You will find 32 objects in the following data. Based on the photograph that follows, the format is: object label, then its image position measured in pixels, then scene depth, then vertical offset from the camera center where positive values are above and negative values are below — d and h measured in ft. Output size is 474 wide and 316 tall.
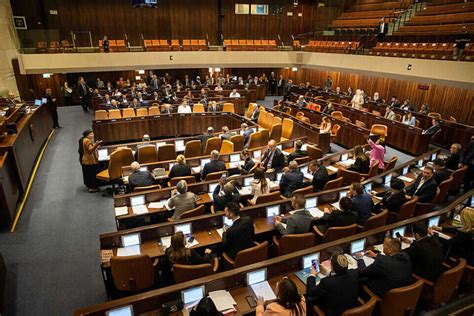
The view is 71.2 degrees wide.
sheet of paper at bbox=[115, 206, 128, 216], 16.92 -8.50
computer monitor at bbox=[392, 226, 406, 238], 14.56 -8.07
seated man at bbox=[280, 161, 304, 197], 19.19 -7.79
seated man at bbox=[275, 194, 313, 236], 14.52 -7.55
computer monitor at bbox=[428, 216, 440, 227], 15.54 -8.20
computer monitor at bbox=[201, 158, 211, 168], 24.22 -8.53
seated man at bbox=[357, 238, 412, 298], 11.19 -7.59
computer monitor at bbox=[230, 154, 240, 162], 24.84 -8.53
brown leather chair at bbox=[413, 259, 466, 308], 11.84 -8.62
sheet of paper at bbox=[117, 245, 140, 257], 13.83 -8.54
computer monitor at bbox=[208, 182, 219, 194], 19.70 -8.42
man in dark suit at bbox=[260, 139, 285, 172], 23.31 -8.14
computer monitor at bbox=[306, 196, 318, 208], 17.70 -8.36
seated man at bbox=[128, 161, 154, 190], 19.72 -7.94
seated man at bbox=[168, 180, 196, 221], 16.11 -7.58
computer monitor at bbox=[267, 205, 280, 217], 16.85 -8.35
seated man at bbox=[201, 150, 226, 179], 21.59 -7.86
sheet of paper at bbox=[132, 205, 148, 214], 17.21 -8.58
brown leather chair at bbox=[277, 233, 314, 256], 13.89 -8.23
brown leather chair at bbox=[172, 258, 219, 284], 11.43 -7.68
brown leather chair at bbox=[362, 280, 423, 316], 10.46 -8.04
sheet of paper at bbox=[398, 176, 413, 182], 21.49 -8.73
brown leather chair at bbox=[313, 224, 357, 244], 14.48 -8.15
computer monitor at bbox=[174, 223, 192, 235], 15.04 -8.21
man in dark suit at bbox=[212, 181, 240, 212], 16.21 -7.64
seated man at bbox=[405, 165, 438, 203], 17.90 -7.72
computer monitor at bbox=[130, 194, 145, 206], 17.92 -8.33
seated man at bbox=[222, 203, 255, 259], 13.37 -7.47
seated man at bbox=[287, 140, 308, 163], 24.71 -8.21
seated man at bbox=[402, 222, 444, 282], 12.04 -7.62
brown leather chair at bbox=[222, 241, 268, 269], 12.69 -8.02
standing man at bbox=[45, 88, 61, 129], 38.48 -7.78
